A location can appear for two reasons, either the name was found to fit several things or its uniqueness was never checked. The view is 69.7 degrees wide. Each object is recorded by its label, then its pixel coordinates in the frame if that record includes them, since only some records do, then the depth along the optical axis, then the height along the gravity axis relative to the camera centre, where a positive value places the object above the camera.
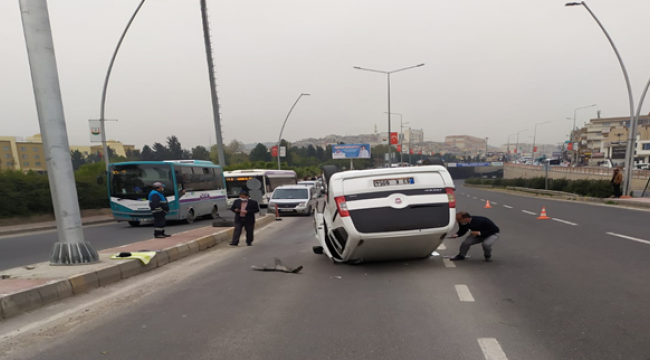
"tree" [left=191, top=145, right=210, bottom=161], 109.81 -2.57
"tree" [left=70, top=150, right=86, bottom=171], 94.89 -2.12
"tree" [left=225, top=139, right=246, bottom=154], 134.35 -1.85
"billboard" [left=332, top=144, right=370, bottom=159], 71.00 -2.28
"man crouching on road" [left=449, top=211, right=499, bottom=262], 8.24 -1.75
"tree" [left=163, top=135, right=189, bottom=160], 94.72 -1.04
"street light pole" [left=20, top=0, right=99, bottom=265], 7.59 +0.26
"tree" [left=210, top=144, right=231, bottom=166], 103.94 -3.19
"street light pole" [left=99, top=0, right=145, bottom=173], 18.92 +2.60
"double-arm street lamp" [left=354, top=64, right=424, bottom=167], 40.91 +5.70
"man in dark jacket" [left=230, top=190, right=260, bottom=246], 11.90 -1.92
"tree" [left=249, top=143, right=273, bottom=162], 110.81 -3.24
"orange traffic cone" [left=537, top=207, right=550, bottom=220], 16.63 -3.17
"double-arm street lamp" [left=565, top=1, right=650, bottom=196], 22.15 -0.11
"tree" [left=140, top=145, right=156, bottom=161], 95.13 -1.85
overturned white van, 7.26 -1.11
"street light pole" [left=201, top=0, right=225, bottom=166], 24.27 +3.17
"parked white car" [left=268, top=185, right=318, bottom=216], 23.30 -3.13
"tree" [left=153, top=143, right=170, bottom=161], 93.38 -1.78
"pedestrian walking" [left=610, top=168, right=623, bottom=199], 25.12 -3.00
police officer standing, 12.72 -1.75
